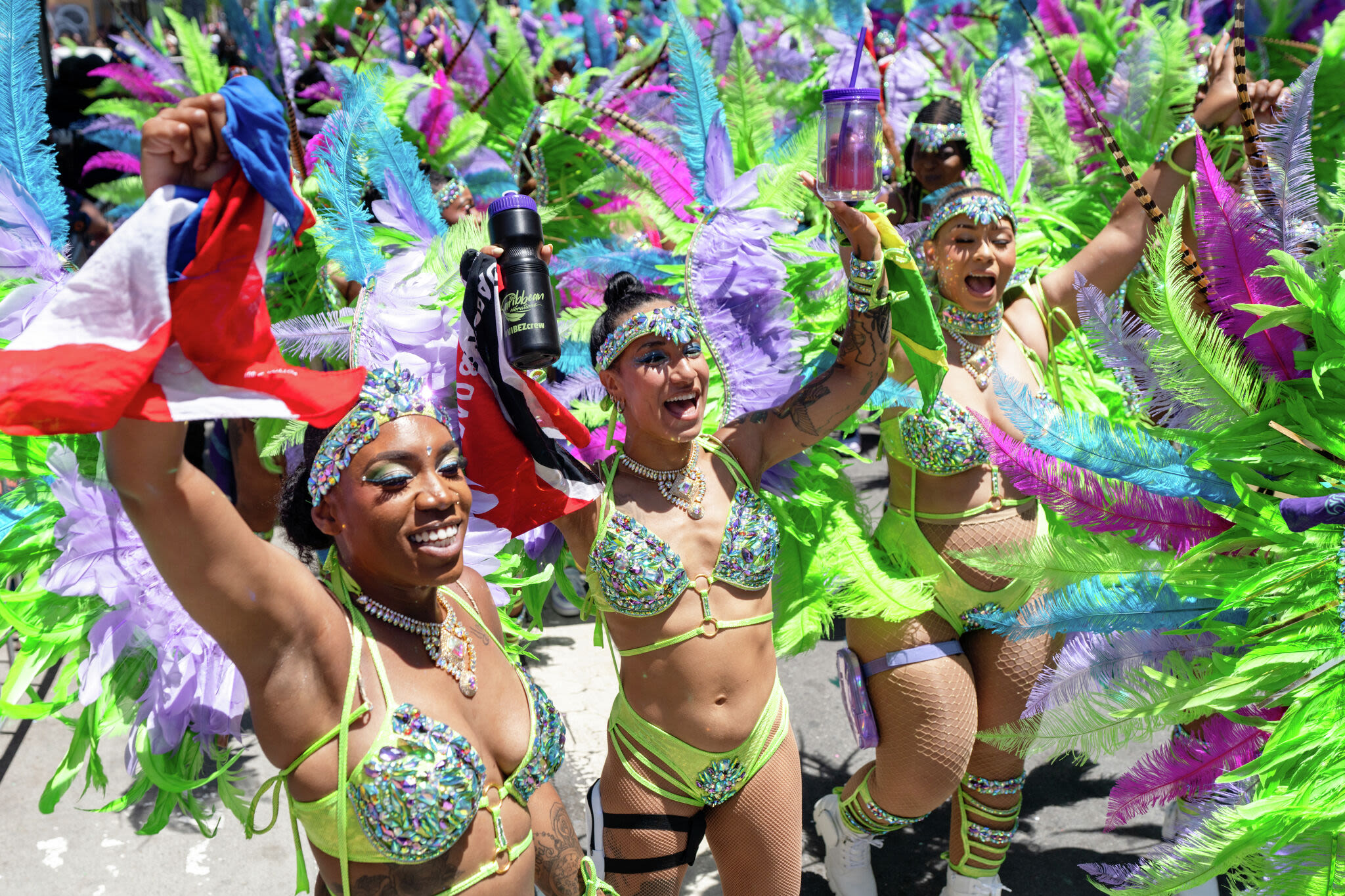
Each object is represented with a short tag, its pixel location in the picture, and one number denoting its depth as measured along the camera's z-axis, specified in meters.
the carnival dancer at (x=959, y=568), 2.91
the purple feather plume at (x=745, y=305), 2.73
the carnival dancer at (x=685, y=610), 2.43
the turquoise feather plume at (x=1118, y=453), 1.88
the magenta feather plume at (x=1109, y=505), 1.93
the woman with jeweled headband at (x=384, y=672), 1.57
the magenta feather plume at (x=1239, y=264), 1.87
